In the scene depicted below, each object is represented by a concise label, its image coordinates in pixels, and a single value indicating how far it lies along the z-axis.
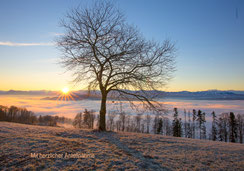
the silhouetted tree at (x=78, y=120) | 78.41
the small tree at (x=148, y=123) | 85.26
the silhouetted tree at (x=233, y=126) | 41.16
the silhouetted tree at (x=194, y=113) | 54.11
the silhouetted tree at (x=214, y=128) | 51.96
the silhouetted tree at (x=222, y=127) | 52.50
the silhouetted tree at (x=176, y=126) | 48.94
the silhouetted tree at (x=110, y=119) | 82.55
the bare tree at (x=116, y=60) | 11.77
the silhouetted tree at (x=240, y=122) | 58.72
